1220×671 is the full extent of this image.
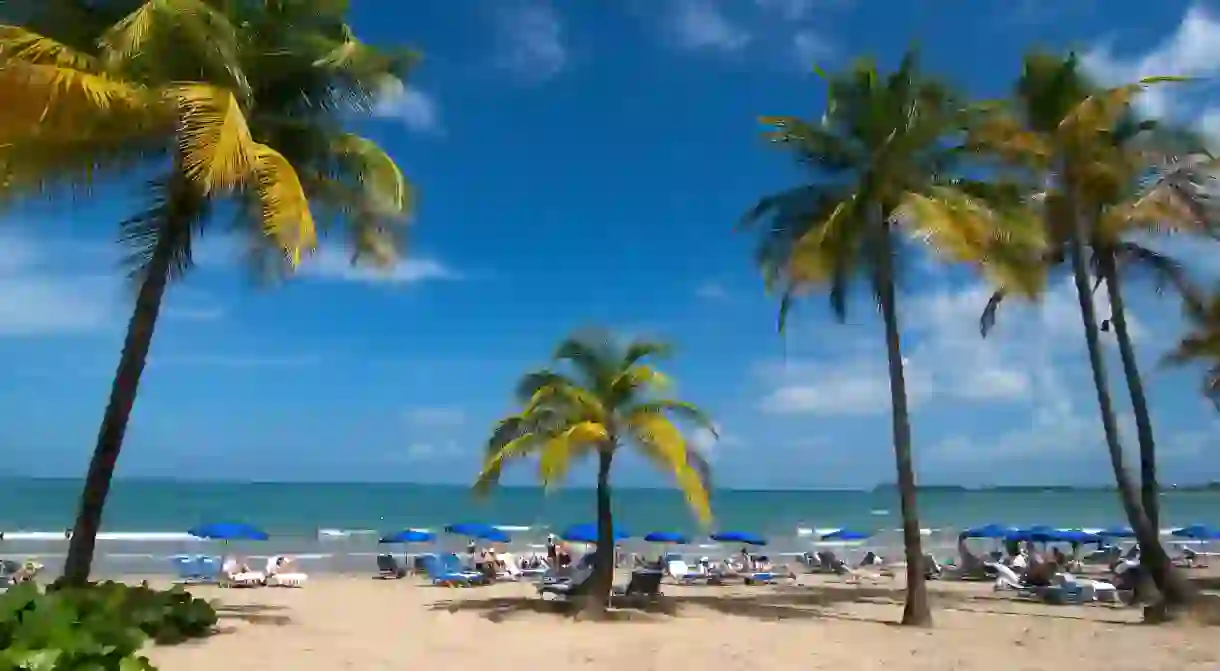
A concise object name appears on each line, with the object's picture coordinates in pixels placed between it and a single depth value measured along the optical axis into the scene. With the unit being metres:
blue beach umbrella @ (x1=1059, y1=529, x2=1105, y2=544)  26.58
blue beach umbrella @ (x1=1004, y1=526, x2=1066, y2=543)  26.42
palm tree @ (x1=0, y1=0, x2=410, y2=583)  9.11
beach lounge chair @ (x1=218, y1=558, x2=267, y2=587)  19.83
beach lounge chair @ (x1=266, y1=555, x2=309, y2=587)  19.81
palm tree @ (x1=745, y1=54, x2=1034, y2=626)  13.97
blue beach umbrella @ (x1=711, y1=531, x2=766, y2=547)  27.97
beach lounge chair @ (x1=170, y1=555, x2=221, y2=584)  21.52
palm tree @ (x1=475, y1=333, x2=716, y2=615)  14.38
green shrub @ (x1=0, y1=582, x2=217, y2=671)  6.41
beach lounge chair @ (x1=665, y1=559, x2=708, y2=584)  23.50
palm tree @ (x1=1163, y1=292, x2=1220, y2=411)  15.79
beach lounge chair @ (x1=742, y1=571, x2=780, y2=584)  22.83
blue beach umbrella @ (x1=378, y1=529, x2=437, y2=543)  28.55
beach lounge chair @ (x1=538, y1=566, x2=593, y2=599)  15.72
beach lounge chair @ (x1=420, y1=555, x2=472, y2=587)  21.31
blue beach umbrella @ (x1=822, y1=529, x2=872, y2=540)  31.33
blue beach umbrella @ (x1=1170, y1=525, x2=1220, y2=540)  32.66
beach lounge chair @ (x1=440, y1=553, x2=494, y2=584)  21.42
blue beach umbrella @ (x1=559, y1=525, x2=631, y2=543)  23.78
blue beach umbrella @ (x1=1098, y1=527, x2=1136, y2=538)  29.58
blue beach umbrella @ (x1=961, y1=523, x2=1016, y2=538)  27.73
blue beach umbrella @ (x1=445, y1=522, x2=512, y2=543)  27.53
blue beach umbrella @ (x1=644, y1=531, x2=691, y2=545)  28.33
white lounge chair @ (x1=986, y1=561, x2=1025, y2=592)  19.38
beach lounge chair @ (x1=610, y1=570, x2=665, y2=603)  16.45
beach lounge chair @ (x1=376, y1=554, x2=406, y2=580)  23.39
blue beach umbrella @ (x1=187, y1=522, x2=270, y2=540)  24.69
